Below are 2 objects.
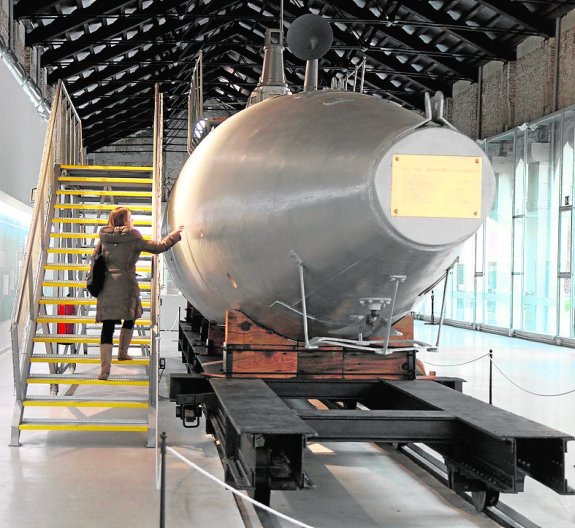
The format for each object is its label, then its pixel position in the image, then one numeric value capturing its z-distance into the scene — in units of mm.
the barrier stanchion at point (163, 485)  3823
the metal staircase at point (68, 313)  6688
